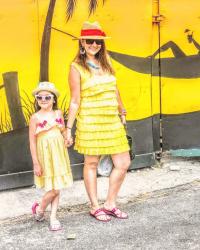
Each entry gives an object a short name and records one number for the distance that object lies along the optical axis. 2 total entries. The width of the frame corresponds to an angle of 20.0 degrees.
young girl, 4.64
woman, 4.79
